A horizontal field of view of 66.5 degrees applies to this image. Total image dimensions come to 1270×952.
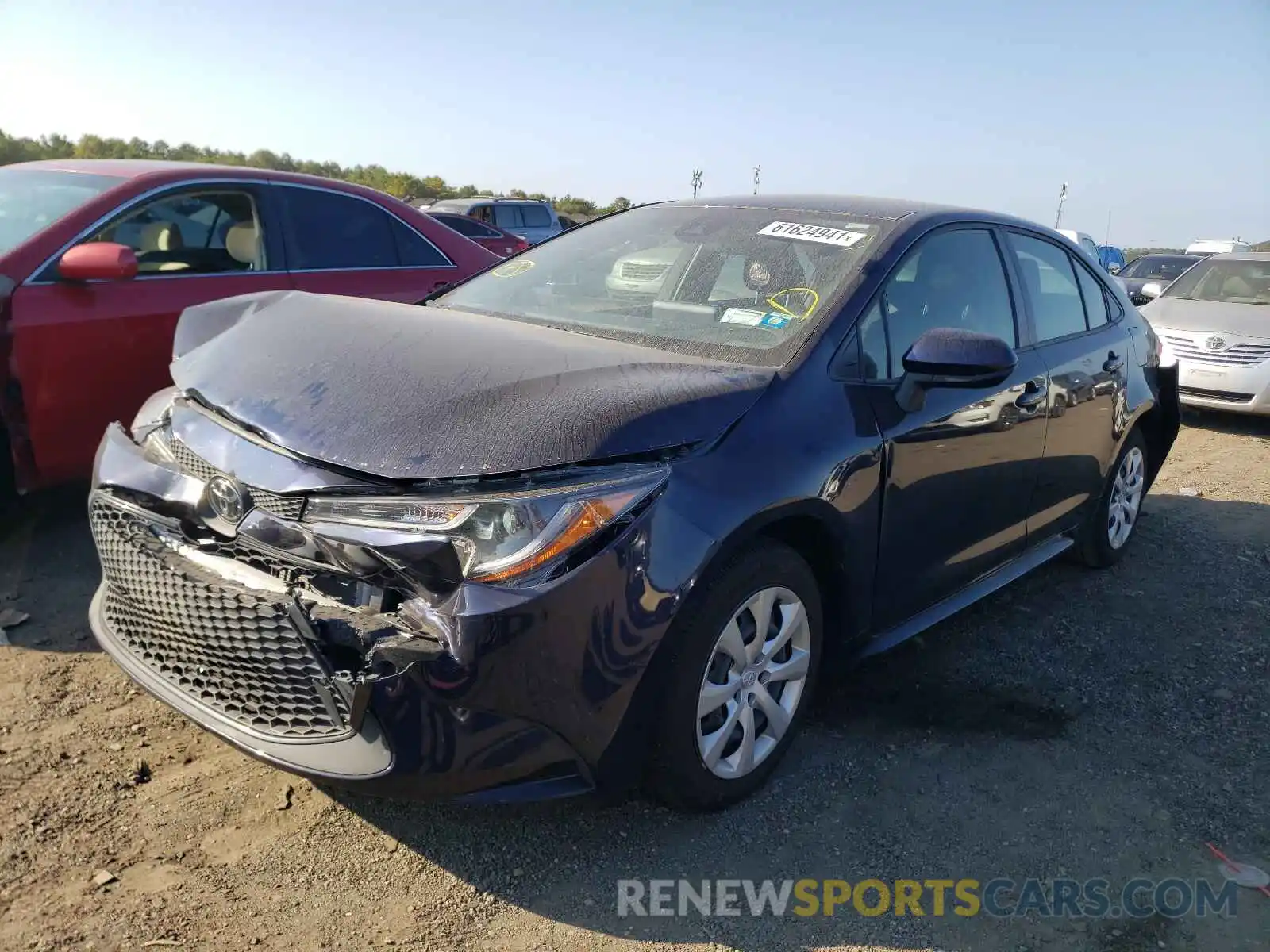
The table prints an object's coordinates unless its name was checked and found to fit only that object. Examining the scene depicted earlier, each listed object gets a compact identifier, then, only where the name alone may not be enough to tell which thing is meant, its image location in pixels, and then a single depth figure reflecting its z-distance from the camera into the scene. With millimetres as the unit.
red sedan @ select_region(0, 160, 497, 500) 3844
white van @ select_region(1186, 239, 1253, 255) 26078
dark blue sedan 2074
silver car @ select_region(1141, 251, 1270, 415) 8258
